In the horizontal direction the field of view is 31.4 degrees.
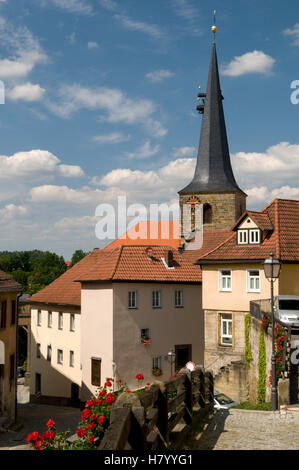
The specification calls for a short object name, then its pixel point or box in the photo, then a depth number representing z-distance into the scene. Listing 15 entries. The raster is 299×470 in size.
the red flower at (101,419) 7.25
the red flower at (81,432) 7.24
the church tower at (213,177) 62.06
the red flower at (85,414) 7.60
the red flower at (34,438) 7.23
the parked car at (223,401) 20.48
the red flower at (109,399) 8.28
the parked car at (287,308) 23.62
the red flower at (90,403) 8.08
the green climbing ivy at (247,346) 25.45
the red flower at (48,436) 7.22
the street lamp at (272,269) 17.92
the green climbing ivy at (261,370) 21.89
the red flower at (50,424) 7.92
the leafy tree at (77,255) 134.75
